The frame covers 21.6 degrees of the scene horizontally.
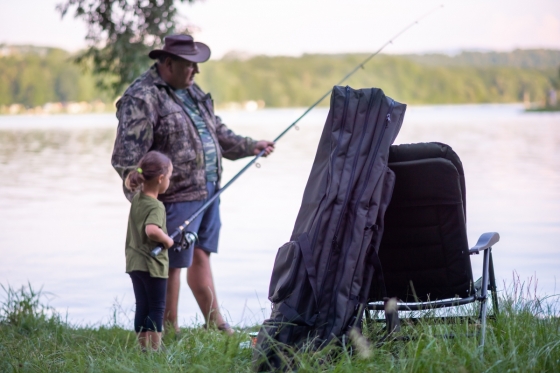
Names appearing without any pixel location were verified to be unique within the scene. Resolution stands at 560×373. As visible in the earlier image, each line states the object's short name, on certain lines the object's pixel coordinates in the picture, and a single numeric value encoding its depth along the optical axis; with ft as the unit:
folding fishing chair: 19.37
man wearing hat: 25.55
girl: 22.72
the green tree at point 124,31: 44.18
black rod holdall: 18.99
